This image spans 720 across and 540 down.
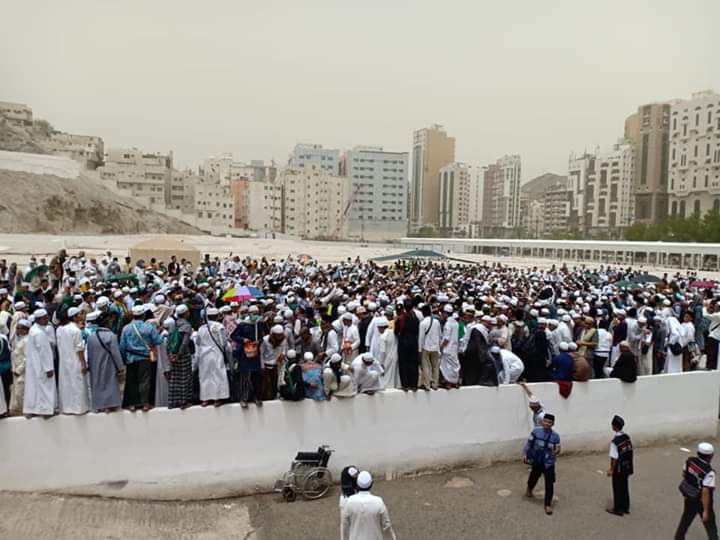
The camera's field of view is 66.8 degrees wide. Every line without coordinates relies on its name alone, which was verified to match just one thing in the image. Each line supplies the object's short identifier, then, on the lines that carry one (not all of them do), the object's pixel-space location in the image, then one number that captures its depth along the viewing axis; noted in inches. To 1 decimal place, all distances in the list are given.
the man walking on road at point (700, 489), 192.4
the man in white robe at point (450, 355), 281.6
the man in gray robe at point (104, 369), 227.6
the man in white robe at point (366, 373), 257.4
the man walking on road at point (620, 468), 226.2
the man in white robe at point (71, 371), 224.2
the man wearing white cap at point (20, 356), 227.5
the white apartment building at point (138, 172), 3395.7
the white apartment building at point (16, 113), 3427.7
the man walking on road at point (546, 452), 227.8
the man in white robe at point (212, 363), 241.0
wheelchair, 239.0
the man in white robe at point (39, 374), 218.8
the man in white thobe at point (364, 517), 164.2
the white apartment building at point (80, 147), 3544.8
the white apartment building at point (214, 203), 3388.3
